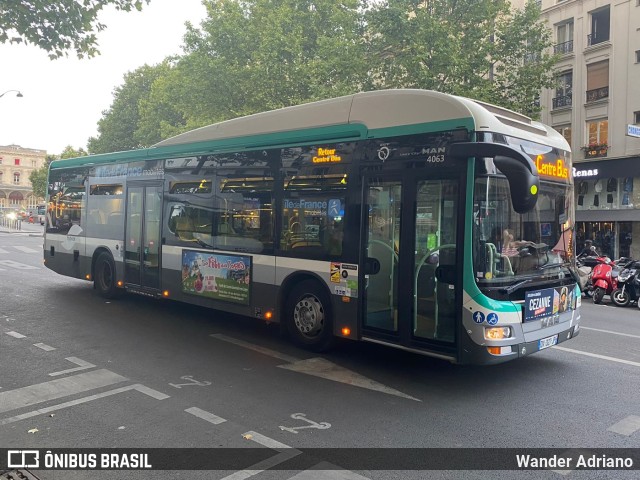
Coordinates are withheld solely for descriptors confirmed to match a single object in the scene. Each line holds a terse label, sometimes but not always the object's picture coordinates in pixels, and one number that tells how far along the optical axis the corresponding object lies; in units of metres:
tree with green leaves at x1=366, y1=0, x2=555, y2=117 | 19.56
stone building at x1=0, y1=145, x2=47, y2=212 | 104.38
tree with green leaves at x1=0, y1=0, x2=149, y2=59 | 10.17
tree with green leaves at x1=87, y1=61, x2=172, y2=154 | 49.28
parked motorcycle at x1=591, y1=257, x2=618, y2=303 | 13.65
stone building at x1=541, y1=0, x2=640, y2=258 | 23.78
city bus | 5.63
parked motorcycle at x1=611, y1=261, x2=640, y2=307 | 13.17
